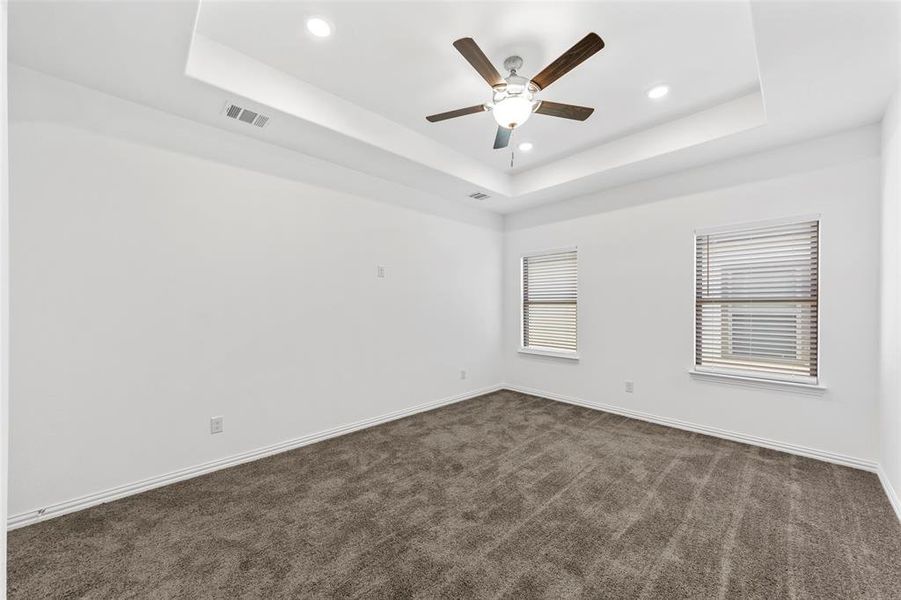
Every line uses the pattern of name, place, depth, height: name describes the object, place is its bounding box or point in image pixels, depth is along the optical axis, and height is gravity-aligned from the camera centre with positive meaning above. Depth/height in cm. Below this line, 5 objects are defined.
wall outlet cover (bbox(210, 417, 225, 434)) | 289 -102
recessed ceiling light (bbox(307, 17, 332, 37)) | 220 +166
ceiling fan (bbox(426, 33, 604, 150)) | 193 +130
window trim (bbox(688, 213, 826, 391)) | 307 -74
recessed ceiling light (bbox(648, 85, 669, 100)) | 285 +162
